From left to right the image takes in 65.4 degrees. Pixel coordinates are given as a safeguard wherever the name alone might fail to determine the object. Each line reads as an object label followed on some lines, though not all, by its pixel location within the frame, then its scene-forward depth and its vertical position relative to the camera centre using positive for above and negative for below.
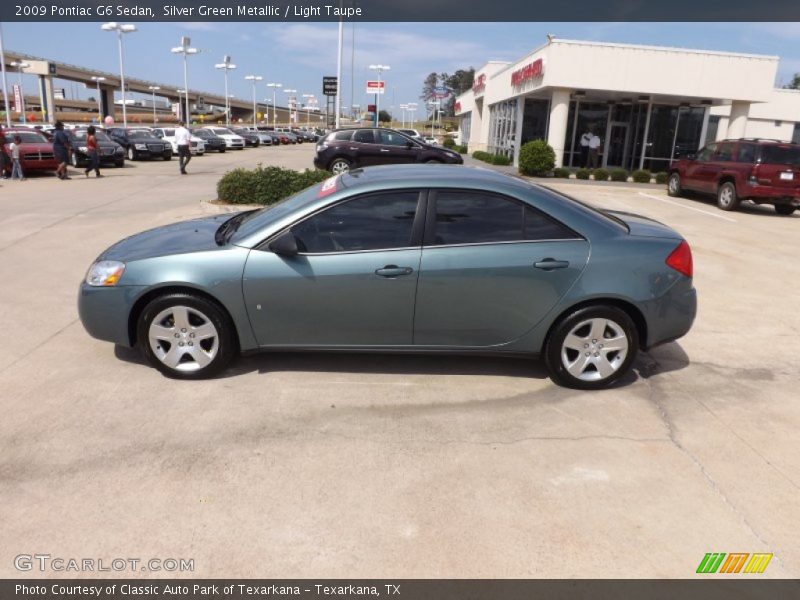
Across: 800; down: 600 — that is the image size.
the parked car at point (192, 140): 33.50 -0.81
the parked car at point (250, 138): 47.37 -0.80
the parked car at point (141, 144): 29.72 -1.00
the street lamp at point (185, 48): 49.97 +5.96
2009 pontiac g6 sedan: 4.44 -1.04
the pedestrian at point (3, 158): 19.05 -1.26
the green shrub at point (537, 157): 23.50 -0.57
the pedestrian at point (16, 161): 18.81 -1.33
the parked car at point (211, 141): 38.00 -0.88
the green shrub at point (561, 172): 24.55 -1.14
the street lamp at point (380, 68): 58.66 +6.06
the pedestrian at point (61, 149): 18.78 -0.90
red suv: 14.71 -0.50
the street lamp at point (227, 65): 65.12 +6.31
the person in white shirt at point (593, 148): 27.72 -0.16
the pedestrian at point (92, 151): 20.05 -0.97
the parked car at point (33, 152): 19.84 -1.08
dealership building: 24.91 +2.10
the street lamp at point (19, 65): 64.51 +5.23
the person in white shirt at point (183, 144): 22.00 -0.67
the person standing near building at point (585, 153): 29.07 -0.42
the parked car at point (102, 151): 23.55 -1.14
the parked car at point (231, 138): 42.25 -0.75
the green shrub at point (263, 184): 12.34 -1.07
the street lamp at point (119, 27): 41.09 +6.02
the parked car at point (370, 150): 18.70 -0.47
